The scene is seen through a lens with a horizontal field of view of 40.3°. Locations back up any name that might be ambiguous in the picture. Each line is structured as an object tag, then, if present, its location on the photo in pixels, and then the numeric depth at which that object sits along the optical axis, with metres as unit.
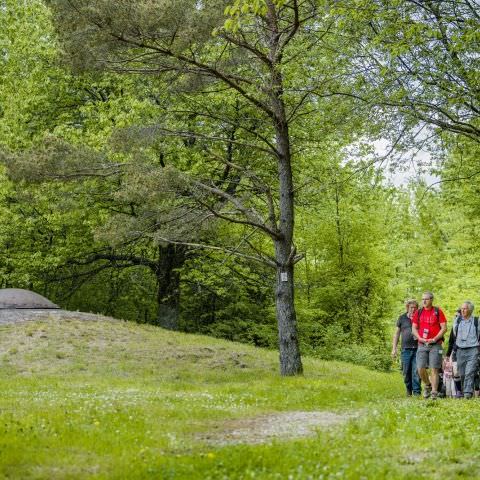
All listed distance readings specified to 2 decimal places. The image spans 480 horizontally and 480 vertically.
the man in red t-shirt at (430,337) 13.77
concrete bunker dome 25.91
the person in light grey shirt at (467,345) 13.69
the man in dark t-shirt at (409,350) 14.88
